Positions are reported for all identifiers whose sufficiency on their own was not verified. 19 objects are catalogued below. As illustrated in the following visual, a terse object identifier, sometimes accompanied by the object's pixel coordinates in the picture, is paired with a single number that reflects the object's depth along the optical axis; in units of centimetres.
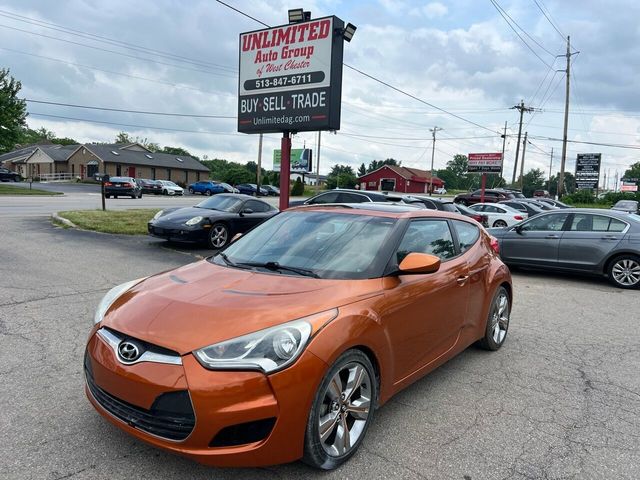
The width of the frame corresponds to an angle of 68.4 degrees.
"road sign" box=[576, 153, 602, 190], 4912
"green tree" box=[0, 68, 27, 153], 3681
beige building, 6606
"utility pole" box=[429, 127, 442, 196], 7188
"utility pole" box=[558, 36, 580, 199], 3706
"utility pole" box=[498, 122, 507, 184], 5547
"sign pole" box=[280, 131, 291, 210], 1275
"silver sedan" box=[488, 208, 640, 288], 877
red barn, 8369
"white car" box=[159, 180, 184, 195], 4622
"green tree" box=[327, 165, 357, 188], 7119
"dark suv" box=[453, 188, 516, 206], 3356
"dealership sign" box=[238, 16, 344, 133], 1173
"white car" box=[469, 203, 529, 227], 1905
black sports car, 1028
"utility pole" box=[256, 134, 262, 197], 4149
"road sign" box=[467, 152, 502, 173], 3231
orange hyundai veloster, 234
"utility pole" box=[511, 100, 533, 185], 5257
